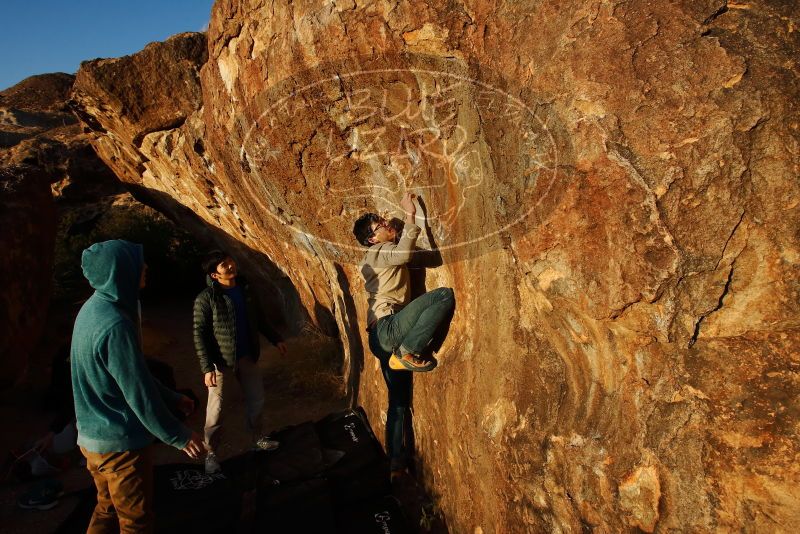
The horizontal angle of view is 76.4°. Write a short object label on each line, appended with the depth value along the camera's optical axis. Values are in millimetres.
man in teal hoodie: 2070
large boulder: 1411
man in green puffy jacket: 3371
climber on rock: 2816
